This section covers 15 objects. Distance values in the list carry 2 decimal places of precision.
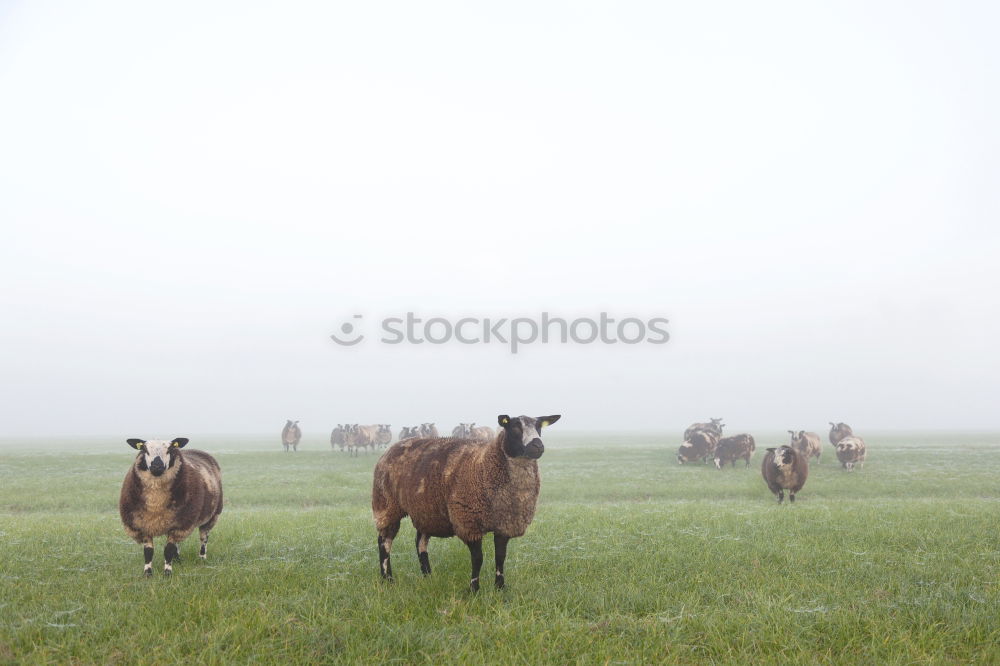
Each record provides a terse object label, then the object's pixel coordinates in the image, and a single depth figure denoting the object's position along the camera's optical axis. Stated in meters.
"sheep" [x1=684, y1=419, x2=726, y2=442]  42.66
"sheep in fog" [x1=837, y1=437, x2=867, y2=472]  32.38
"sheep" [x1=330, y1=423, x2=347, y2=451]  48.94
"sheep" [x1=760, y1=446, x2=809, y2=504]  20.12
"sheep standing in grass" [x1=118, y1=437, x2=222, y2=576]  9.29
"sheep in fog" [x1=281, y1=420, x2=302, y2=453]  51.19
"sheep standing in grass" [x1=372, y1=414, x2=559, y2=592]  7.84
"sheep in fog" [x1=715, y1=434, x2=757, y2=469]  36.84
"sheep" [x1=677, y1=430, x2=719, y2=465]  38.88
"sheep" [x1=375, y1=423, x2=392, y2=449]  49.41
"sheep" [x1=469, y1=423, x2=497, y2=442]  39.46
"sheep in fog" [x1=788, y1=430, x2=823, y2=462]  34.88
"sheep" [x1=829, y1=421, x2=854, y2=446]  44.12
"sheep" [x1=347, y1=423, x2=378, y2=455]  47.56
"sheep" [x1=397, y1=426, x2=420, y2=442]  48.70
